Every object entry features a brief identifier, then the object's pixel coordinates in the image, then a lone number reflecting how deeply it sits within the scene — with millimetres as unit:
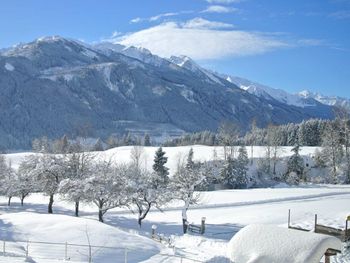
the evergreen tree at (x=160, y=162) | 91750
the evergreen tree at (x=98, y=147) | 156838
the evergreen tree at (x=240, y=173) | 87875
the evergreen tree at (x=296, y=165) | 98375
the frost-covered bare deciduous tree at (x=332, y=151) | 88938
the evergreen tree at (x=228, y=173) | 87375
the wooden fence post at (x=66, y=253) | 26003
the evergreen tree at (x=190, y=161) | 82938
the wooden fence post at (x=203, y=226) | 43125
